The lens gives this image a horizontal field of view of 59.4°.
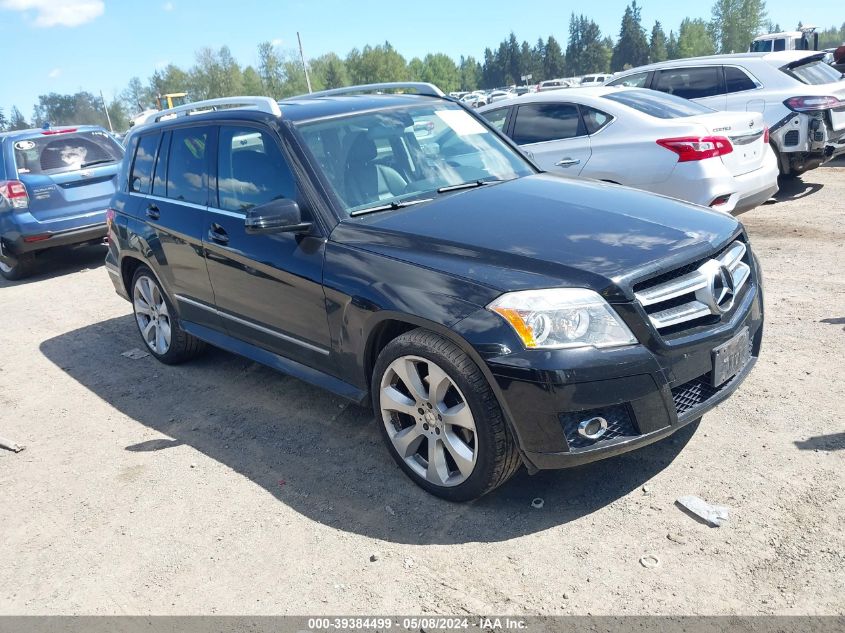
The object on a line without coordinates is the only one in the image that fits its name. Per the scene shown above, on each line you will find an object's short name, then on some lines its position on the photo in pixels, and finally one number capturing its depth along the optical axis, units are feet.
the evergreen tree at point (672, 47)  365.96
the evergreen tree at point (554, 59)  383.65
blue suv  31.04
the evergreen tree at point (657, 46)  354.74
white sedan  21.95
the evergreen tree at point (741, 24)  331.98
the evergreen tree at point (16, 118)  391.28
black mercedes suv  10.00
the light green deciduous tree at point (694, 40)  352.69
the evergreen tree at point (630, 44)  354.74
